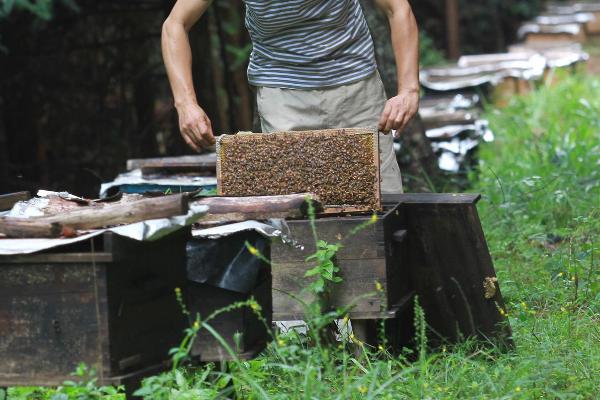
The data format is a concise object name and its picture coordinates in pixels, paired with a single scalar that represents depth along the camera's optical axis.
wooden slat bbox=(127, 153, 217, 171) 11.97
